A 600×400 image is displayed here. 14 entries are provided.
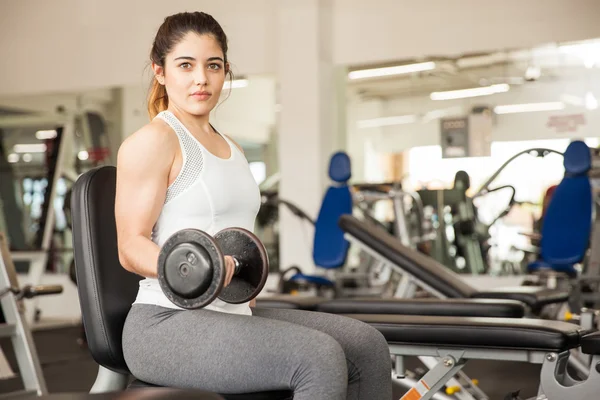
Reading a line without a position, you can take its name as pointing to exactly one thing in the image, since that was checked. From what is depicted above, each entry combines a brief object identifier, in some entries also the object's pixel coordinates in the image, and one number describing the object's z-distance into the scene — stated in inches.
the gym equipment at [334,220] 208.4
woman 51.8
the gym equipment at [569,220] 181.8
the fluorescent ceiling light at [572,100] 239.3
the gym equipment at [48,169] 229.0
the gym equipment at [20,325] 119.9
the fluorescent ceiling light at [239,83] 280.4
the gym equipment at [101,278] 60.4
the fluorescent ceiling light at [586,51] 235.5
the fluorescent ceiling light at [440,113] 258.8
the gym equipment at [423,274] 116.7
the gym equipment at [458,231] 254.1
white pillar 254.5
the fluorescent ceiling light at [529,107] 243.0
